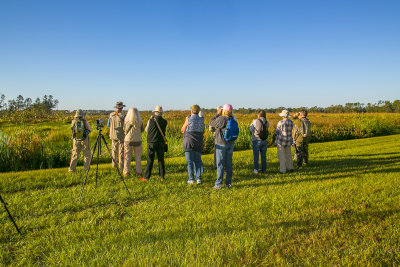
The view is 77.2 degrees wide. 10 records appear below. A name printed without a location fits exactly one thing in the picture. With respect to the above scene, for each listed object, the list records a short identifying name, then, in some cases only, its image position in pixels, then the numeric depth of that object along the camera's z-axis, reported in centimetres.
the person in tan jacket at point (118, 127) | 848
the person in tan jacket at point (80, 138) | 810
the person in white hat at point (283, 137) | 834
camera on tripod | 621
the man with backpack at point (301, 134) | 907
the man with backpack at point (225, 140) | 643
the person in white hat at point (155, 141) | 748
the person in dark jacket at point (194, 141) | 694
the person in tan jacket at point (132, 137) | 784
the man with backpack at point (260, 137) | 821
